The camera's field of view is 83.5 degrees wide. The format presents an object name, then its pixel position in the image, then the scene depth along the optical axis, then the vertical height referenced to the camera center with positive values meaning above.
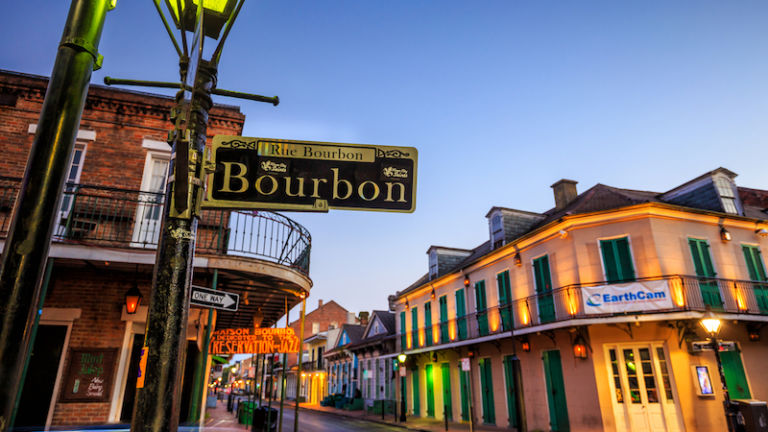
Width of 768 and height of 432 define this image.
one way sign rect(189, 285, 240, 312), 3.87 +0.62
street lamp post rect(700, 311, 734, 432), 10.75 +0.40
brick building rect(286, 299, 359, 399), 46.69 +4.22
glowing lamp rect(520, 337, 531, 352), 16.34 +0.80
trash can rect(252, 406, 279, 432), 11.35 -1.31
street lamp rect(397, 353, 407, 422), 25.38 -0.60
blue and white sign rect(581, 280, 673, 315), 13.05 +1.99
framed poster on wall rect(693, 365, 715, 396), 12.51 -0.45
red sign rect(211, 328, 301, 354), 8.13 +0.48
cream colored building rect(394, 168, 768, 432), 12.96 +1.65
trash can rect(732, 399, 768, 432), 10.37 -1.18
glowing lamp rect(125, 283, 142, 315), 7.71 +1.20
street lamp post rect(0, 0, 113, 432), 1.52 +0.67
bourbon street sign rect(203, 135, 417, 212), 2.60 +1.13
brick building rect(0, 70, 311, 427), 7.58 +1.75
